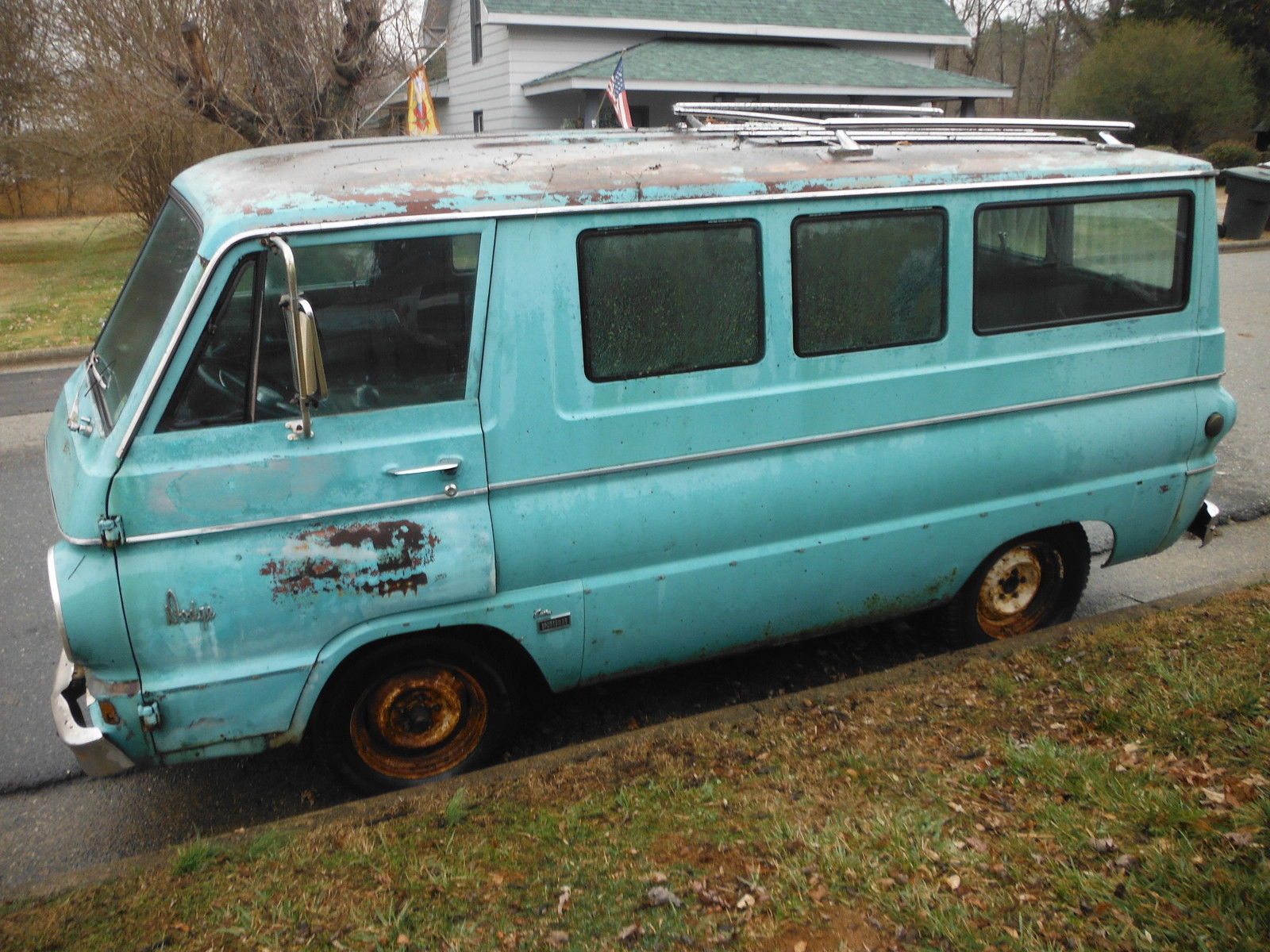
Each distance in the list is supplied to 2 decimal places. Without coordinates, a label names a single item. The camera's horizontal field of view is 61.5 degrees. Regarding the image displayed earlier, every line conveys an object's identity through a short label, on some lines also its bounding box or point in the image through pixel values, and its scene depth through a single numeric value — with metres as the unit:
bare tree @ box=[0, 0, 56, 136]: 20.05
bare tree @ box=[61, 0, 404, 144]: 15.24
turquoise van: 3.36
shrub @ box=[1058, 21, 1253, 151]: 29.45
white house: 21.86
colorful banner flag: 11.50
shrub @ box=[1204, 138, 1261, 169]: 27.64
